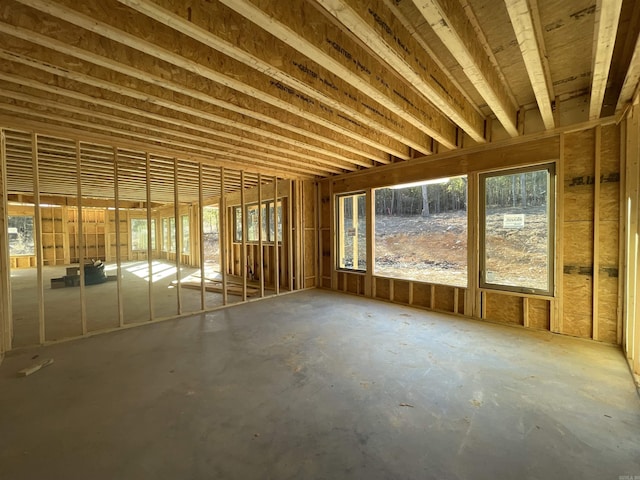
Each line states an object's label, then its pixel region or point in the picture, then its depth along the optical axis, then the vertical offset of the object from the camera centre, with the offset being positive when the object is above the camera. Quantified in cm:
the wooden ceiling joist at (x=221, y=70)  166 +142
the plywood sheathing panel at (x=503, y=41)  205 +174
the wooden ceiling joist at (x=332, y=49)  171 +146
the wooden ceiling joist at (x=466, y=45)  171 +144
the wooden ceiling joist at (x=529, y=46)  167 +142
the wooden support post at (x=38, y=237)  333 +3
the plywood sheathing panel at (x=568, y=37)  207 +176
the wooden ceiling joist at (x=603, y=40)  161 +138
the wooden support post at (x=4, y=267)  311 -33
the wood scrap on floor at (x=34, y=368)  270 -137
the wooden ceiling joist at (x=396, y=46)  170 +144
